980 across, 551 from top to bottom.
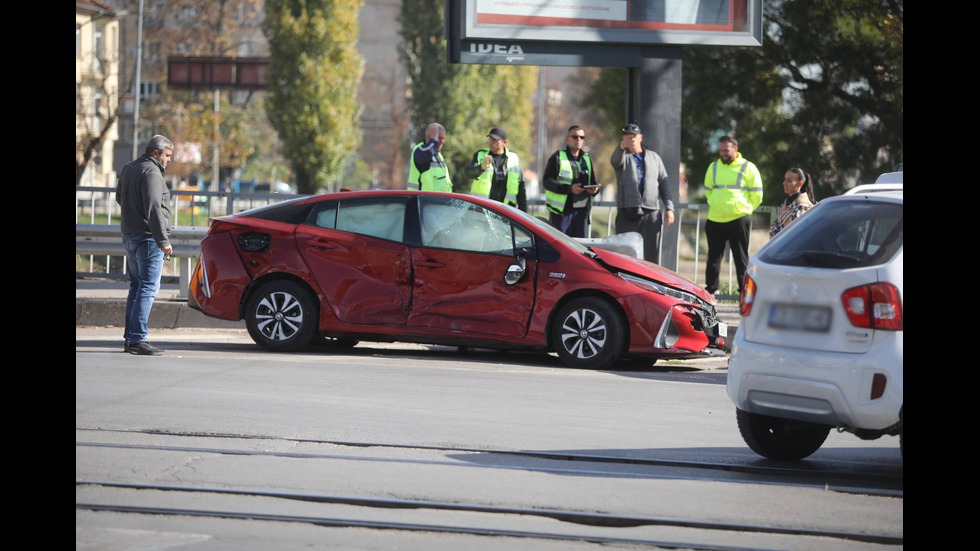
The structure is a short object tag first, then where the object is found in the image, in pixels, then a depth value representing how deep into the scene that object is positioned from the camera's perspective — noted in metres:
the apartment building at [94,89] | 46.53
